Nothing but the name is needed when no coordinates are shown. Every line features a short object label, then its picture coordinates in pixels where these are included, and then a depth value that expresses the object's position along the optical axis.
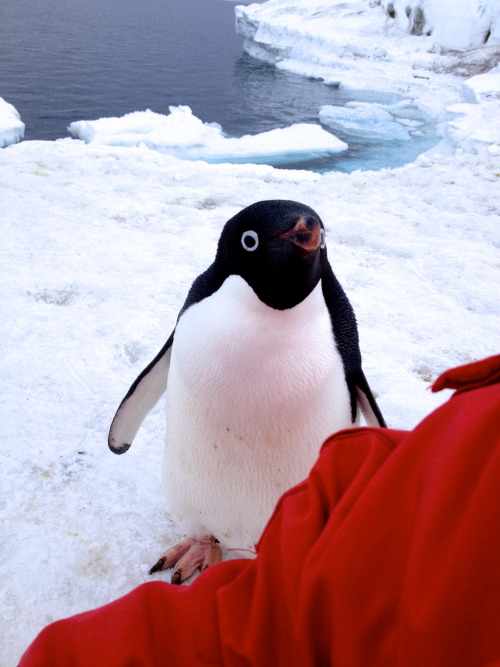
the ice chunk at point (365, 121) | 12.50
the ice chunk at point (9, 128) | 7.71
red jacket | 0.42
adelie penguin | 1.06
